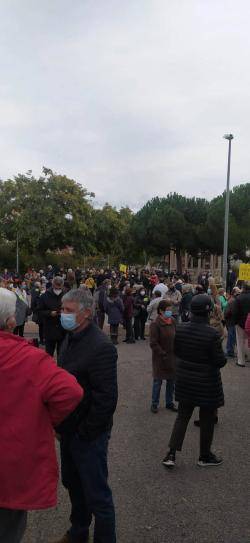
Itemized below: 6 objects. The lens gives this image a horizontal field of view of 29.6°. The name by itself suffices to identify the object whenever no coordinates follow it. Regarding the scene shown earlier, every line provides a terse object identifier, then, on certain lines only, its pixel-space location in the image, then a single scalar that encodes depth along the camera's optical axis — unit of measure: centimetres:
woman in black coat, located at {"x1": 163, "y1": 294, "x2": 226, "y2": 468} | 450
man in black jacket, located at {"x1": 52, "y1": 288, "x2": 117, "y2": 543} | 295
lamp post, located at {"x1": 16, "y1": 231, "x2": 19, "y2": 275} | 3338
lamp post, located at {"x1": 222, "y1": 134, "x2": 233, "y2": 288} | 2205
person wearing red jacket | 226
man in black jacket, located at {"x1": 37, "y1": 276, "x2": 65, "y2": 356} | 775
